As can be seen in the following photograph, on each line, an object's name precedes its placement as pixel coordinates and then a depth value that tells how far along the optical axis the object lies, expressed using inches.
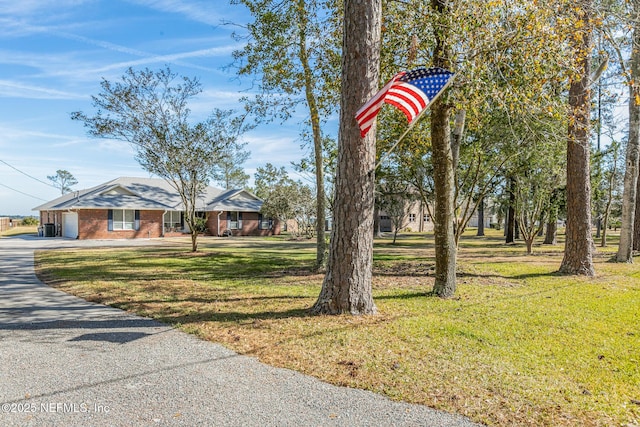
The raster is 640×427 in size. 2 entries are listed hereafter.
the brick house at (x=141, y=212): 1106.1
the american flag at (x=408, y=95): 217.2
